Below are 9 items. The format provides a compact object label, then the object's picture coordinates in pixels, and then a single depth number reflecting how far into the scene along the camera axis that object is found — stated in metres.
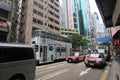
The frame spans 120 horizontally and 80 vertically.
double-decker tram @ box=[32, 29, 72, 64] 10.26
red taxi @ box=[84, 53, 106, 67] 8.23
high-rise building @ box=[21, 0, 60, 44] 20.62
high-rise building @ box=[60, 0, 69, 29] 62.52
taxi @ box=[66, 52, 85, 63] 11.72
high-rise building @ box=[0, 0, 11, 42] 13.81
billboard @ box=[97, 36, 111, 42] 20.72
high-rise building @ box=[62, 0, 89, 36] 58.19
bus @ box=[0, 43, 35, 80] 3.05
